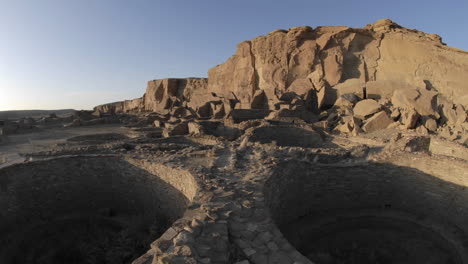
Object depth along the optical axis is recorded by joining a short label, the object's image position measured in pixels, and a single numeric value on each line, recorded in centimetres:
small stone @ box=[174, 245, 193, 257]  269
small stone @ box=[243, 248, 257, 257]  302
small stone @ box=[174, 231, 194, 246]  291
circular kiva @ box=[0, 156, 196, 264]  586
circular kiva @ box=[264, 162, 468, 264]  562
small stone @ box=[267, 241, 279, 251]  308
